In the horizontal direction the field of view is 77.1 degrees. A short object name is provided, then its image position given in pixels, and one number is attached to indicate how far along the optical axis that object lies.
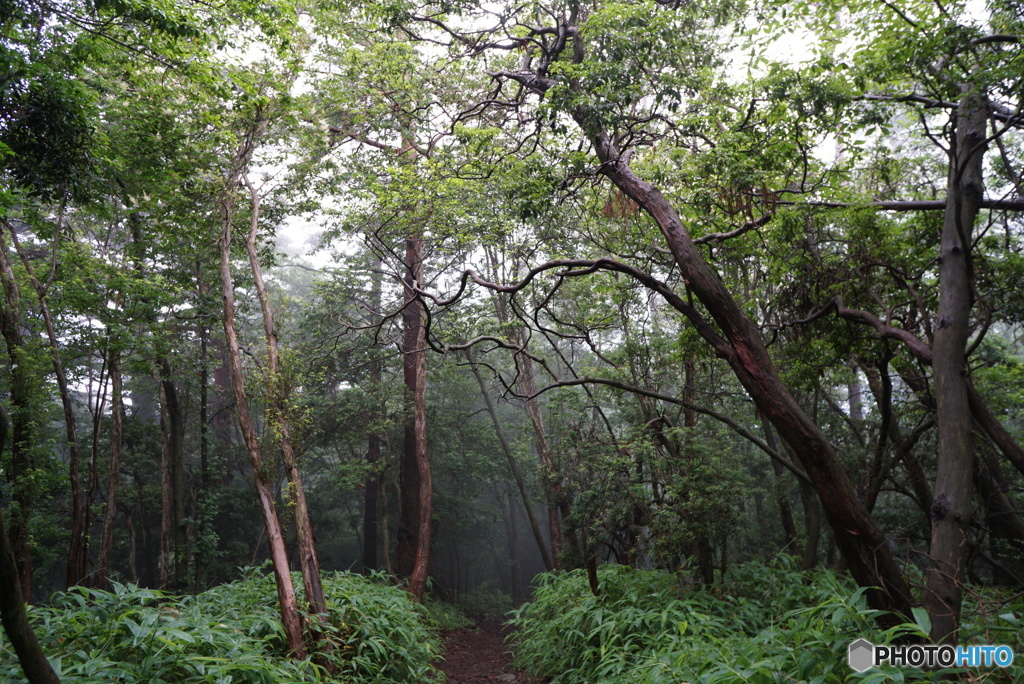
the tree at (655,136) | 4.45
